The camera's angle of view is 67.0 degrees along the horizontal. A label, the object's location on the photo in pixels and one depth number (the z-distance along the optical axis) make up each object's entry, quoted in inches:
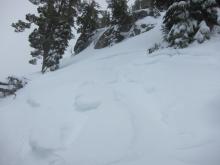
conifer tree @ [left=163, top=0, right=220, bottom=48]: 245.1
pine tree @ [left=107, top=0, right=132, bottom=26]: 484.9
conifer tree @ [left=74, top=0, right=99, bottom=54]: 562.5
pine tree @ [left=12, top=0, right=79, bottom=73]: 493.6
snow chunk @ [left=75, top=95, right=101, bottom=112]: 162.4
